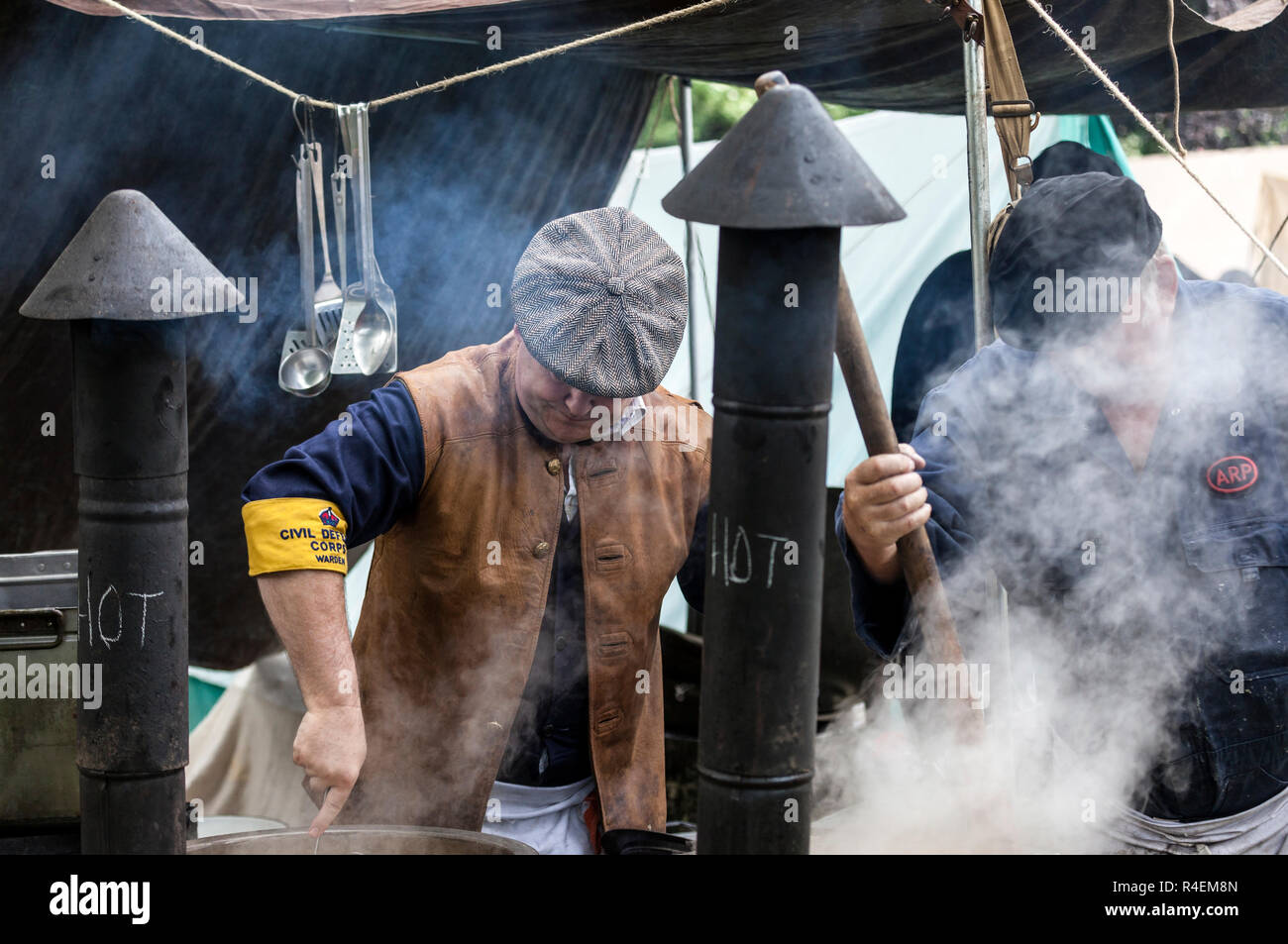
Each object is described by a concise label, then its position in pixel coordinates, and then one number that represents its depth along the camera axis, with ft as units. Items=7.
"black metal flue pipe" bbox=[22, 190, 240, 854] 5.92
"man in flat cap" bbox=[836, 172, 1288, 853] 7.96
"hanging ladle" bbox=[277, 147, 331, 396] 12.80
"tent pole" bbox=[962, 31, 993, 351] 10.99
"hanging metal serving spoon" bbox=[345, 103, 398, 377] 12.34
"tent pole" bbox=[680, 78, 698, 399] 17.02
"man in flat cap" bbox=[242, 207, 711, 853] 7.89
